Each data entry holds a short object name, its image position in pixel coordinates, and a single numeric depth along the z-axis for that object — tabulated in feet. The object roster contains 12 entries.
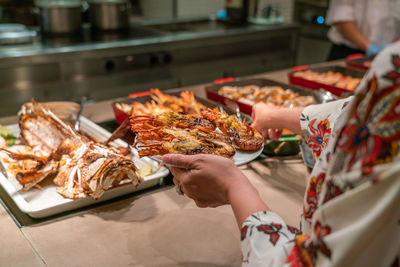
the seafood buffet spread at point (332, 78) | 7.18
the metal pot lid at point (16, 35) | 10.18
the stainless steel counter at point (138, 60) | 10.03
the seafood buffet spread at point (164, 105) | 5.78
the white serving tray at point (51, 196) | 3.88
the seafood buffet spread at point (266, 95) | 6.33
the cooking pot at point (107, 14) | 11.84
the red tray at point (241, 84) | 6.05
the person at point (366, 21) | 10.60
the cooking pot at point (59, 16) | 11.14
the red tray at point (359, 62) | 8.54
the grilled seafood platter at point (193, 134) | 3.51
